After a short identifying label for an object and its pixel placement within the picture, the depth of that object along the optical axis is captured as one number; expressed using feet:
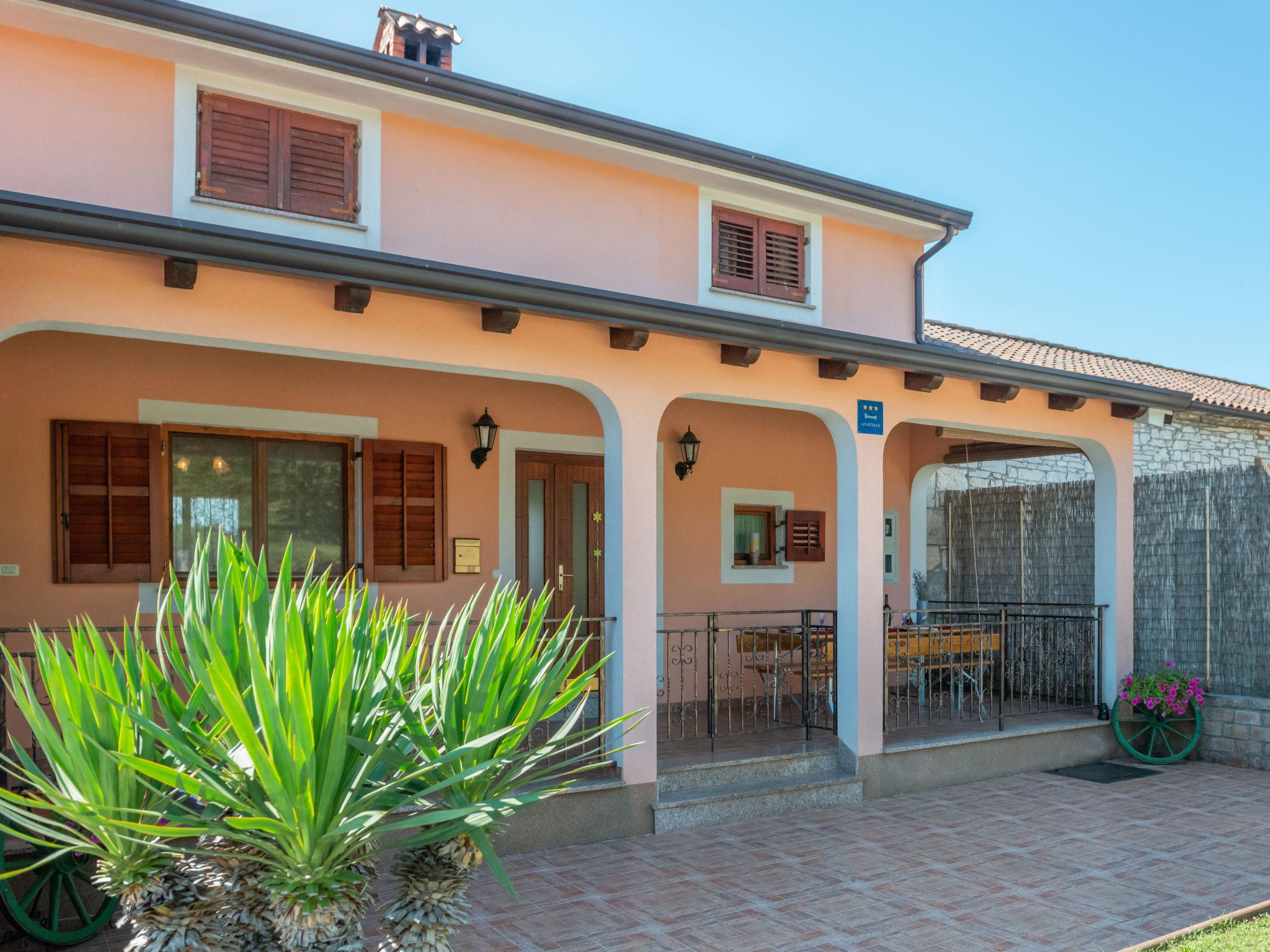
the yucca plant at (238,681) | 9.47
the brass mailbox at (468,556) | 26.20
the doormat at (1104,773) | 27.35
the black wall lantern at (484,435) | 26.25
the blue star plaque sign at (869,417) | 25.14
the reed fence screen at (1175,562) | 29.81
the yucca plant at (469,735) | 9.91
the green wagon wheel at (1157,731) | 29.35
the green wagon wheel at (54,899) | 14.55
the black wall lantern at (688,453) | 30.55
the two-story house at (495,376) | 18.29
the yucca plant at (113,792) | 8.99
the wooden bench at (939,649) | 28.22
